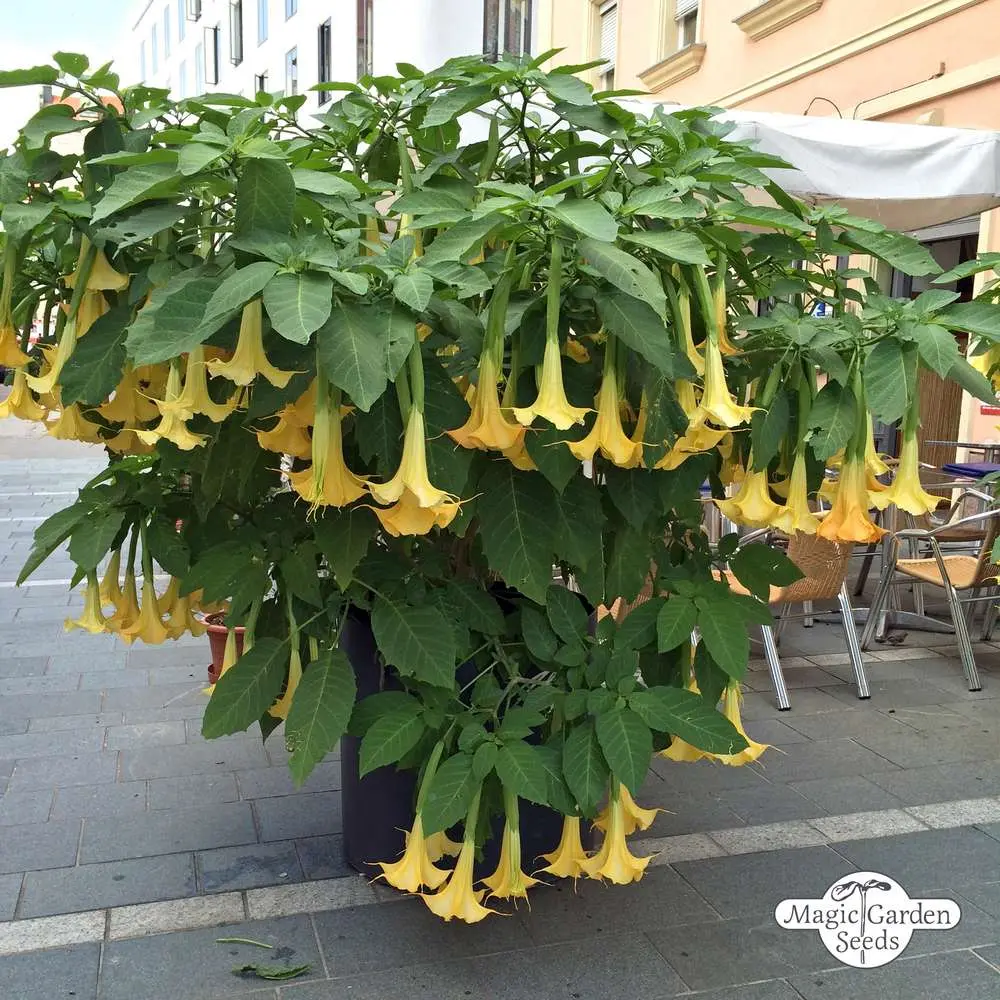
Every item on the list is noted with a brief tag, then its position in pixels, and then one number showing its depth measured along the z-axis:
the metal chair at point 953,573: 4.96
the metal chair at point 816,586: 4.70
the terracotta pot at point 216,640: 4.18
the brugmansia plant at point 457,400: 1.82
